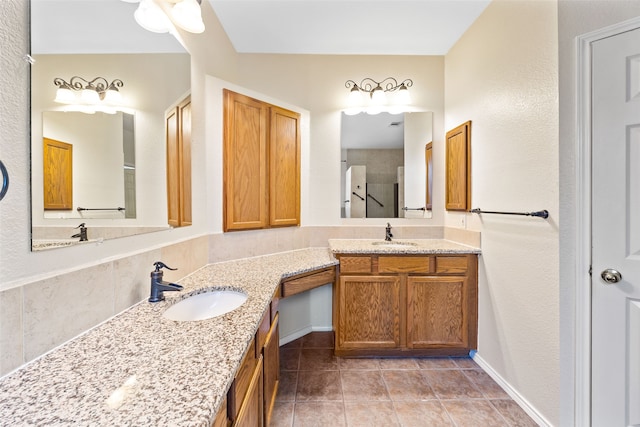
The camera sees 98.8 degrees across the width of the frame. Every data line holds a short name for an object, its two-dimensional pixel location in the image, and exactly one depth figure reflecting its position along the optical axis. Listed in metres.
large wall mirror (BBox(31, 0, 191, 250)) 0.82
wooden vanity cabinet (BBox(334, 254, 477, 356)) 2.19
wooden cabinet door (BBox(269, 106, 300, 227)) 2.32
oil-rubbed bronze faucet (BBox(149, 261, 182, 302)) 1.21
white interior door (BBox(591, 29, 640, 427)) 1.25
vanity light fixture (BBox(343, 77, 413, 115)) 2.59
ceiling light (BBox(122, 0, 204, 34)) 1.22
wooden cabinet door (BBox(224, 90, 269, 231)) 2.05
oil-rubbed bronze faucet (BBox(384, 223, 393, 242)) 2.61
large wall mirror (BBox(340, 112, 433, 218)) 2.69
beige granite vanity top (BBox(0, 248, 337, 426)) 0.56
